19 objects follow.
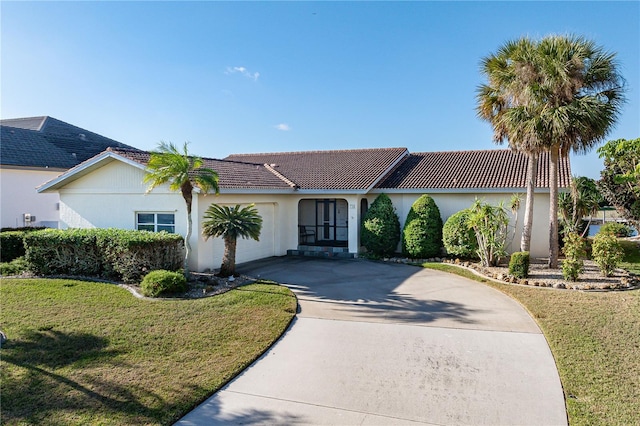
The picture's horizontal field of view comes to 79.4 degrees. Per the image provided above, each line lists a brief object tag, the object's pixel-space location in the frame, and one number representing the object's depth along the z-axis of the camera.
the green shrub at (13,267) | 12.91
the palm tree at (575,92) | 11.88
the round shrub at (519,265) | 12.30
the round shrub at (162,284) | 10.06
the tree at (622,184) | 15.96
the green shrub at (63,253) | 12.28
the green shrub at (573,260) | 11.70
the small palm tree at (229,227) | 12.06
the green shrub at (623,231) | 22.66
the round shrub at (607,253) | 11.98
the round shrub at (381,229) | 16.59
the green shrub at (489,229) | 14.07
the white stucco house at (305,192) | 14.17
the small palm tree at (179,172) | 11.00
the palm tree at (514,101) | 12.62
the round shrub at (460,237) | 15.30
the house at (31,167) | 19.12
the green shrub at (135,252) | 11.48
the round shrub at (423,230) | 16.02
